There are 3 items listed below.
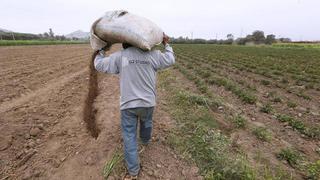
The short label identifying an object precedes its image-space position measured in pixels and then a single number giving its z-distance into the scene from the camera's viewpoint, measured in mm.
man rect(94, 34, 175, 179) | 2820
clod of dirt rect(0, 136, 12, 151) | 3643
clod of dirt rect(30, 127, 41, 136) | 4059
